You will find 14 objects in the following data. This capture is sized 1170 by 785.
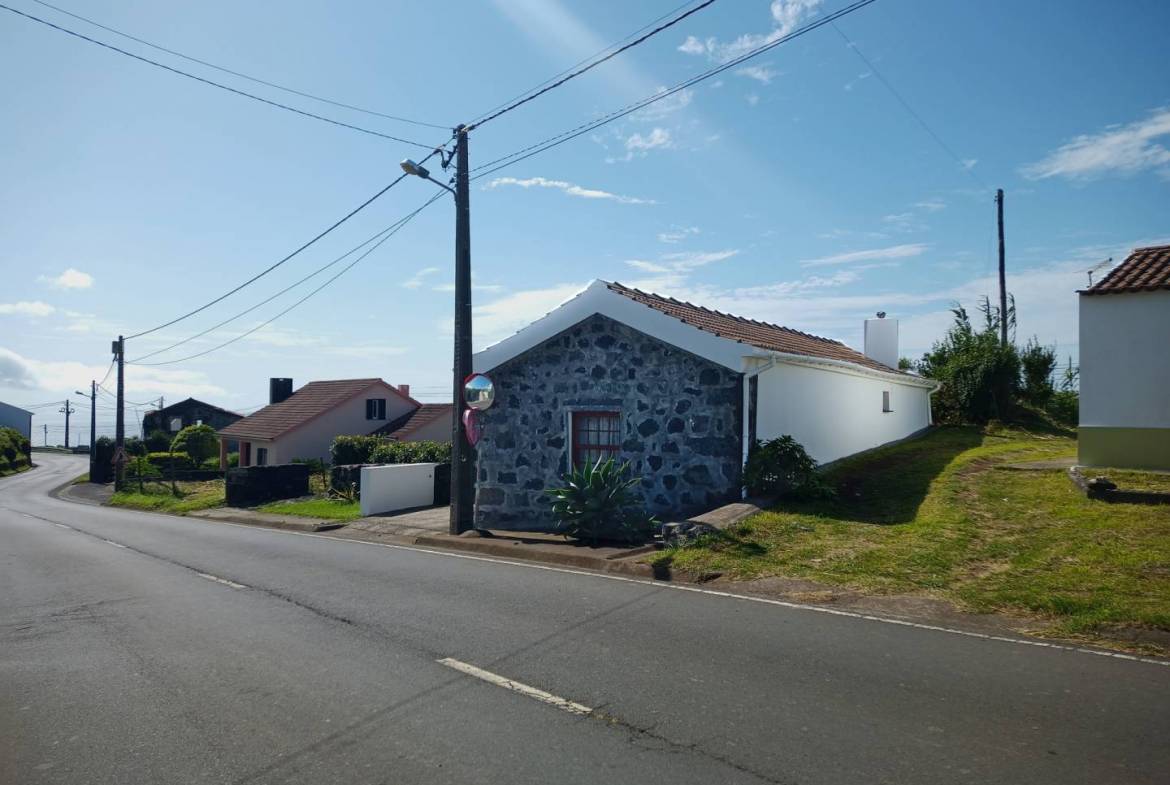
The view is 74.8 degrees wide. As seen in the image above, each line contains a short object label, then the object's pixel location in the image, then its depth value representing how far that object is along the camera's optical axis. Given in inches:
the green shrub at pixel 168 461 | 1947.6
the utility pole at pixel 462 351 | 557.9
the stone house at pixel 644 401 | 522.6
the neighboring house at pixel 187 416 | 2561.5
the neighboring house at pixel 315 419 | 1624.0
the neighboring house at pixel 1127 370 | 523.5
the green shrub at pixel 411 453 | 971.5
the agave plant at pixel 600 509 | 477.4
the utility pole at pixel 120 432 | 1428.4
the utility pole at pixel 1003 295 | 1285.7
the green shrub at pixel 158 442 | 2380.7
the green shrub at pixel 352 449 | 1291.8
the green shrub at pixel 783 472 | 505.4
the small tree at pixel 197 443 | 2053.0
